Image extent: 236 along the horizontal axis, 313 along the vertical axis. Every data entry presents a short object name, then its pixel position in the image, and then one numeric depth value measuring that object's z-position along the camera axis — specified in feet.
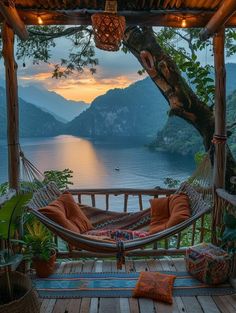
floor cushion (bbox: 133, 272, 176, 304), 5.83
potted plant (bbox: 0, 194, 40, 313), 4.48
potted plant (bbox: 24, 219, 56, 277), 6.61
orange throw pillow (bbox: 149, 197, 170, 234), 7.23
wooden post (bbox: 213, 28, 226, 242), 6.66
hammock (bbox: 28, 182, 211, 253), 5.94
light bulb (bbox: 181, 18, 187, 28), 6.51
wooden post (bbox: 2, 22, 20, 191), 6.40
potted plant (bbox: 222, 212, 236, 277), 5.38
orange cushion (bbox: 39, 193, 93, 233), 6.60
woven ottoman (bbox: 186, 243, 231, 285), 6.29
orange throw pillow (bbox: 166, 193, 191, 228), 6.55
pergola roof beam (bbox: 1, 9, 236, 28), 6.25
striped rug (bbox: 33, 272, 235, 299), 6.03
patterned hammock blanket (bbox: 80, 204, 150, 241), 7.10
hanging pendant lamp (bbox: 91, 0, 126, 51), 4.97
